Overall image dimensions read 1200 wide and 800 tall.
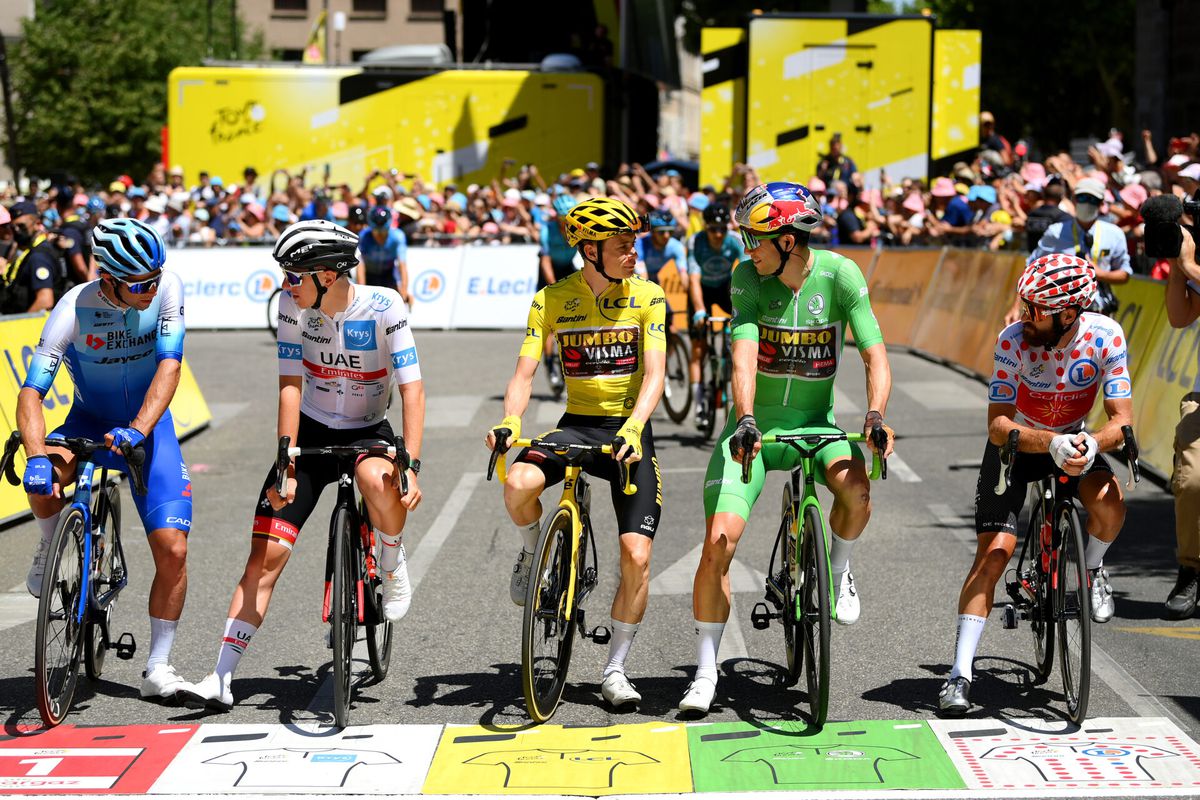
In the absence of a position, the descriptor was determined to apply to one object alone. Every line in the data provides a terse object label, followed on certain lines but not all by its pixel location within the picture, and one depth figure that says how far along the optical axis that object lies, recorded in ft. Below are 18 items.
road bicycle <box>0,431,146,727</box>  44.52
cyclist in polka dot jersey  45.93
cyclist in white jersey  46.24
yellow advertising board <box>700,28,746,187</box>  189.67
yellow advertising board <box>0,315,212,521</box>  78.33
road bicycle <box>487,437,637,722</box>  44.62
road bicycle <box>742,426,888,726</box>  43.70
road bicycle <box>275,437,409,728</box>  44.45
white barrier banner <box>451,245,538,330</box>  177.17
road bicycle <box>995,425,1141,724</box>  44.42
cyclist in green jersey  46.24
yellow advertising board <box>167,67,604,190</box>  221.05
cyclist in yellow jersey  46.50
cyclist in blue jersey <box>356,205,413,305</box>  109.09
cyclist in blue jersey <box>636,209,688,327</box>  97.50
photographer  57.72
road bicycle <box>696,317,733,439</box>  95.14
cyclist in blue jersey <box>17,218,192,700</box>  46.47
